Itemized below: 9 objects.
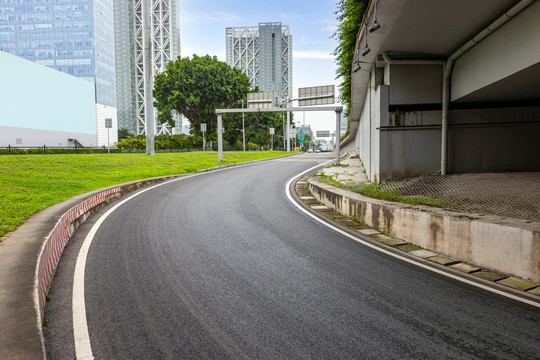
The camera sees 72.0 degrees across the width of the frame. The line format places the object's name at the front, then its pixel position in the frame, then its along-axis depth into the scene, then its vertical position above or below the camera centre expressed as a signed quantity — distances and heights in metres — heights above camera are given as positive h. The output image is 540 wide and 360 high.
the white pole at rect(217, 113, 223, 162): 29.72 +1.37
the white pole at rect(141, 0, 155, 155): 27.75 +5.12
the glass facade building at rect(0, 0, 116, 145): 90.38 +29.55
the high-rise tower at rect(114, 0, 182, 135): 137.12 +41.31
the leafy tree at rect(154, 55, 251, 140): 49.38 +8.98
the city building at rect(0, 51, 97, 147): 47.94 +10.24
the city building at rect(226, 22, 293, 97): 175.88 +49.71
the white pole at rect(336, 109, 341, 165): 26.93 +2.26
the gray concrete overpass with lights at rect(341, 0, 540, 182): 8.47 +1.32
